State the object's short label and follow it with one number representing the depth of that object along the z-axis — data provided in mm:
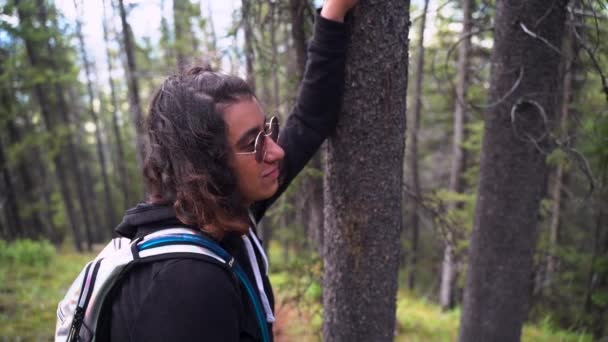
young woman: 1208
